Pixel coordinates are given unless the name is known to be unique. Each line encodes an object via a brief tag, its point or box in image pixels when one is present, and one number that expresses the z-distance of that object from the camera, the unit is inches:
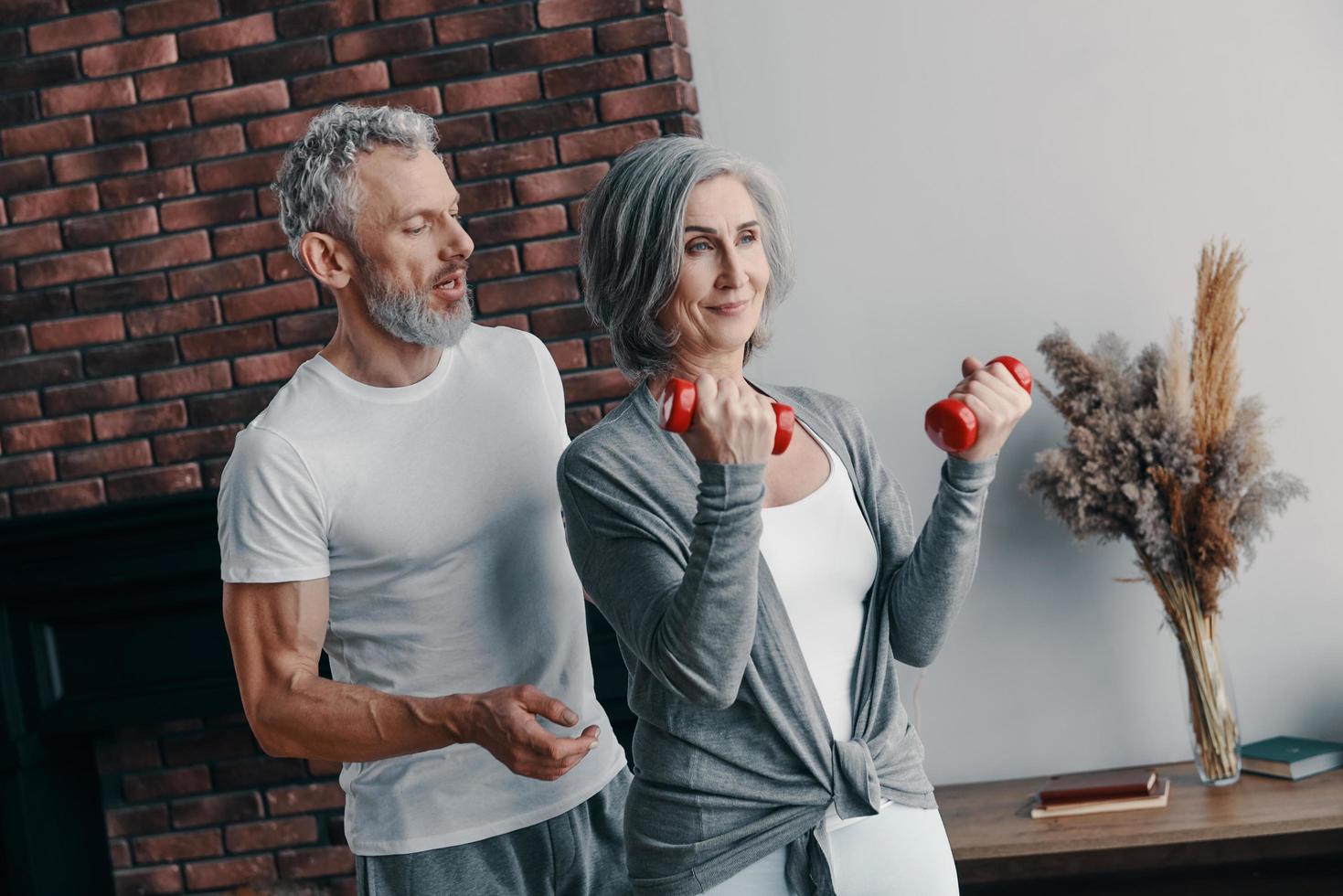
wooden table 89.7
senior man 62.5
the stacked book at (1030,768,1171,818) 96.3
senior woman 50.7
